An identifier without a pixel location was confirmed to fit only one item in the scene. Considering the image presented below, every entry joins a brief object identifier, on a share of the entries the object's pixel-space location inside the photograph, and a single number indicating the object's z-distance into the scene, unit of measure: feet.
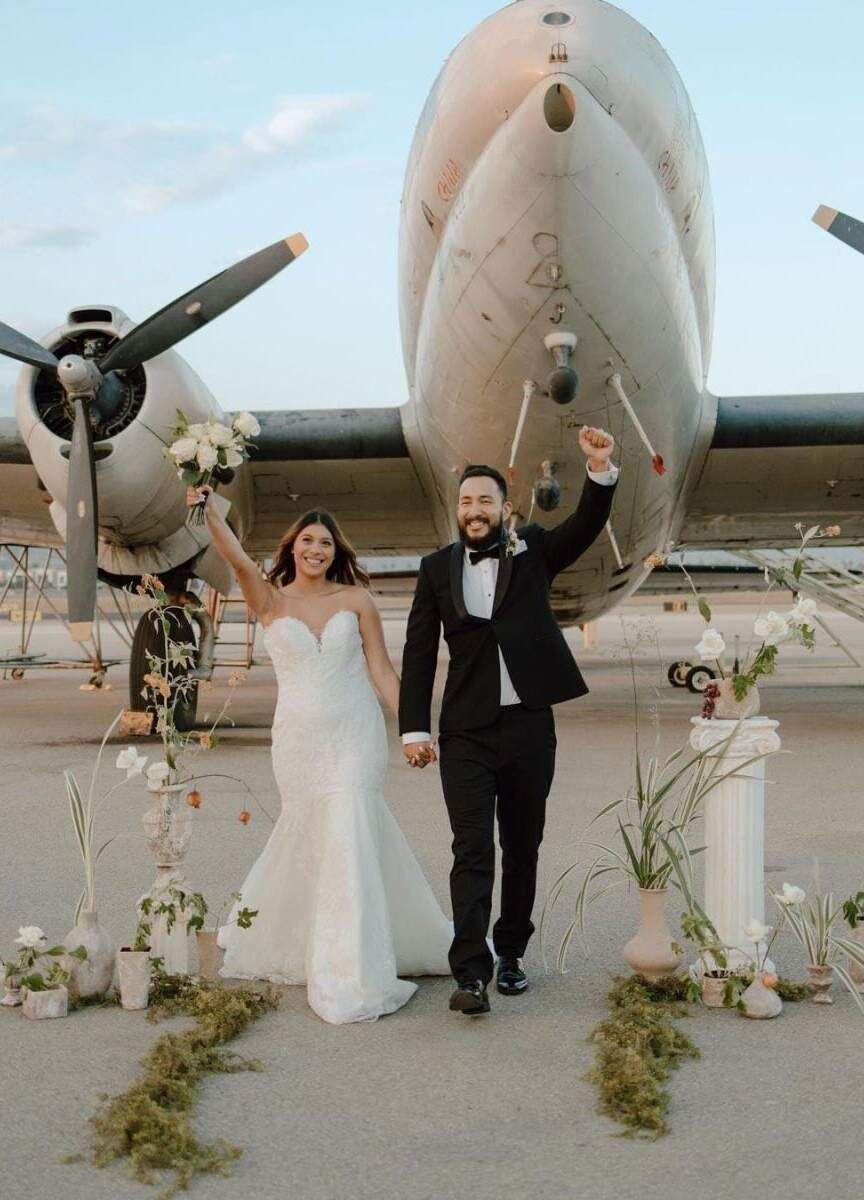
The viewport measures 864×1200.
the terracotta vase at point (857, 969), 14.44
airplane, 28.50
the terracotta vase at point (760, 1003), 13.51
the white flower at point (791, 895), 13.99
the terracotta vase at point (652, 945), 14.28
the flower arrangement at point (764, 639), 14.33
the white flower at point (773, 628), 14.25
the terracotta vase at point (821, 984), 14.06
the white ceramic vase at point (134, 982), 14.05
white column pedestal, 14.73
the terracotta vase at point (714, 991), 13.96
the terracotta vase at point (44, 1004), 13.67
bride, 14.44
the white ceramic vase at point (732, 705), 14.89
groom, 14.35
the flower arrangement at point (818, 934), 14.02
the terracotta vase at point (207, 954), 14.87
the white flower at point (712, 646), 14.32
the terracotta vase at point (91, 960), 14.28
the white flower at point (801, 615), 14.32
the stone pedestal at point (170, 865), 14.78
